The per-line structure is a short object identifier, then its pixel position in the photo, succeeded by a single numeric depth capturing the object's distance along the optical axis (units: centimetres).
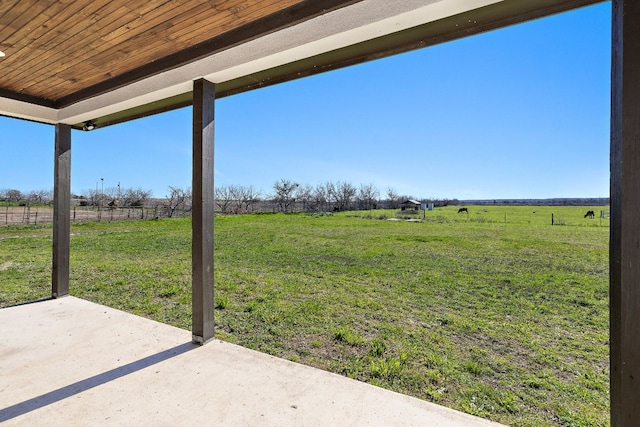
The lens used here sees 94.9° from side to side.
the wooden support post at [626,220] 87
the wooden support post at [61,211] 301
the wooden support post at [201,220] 207
